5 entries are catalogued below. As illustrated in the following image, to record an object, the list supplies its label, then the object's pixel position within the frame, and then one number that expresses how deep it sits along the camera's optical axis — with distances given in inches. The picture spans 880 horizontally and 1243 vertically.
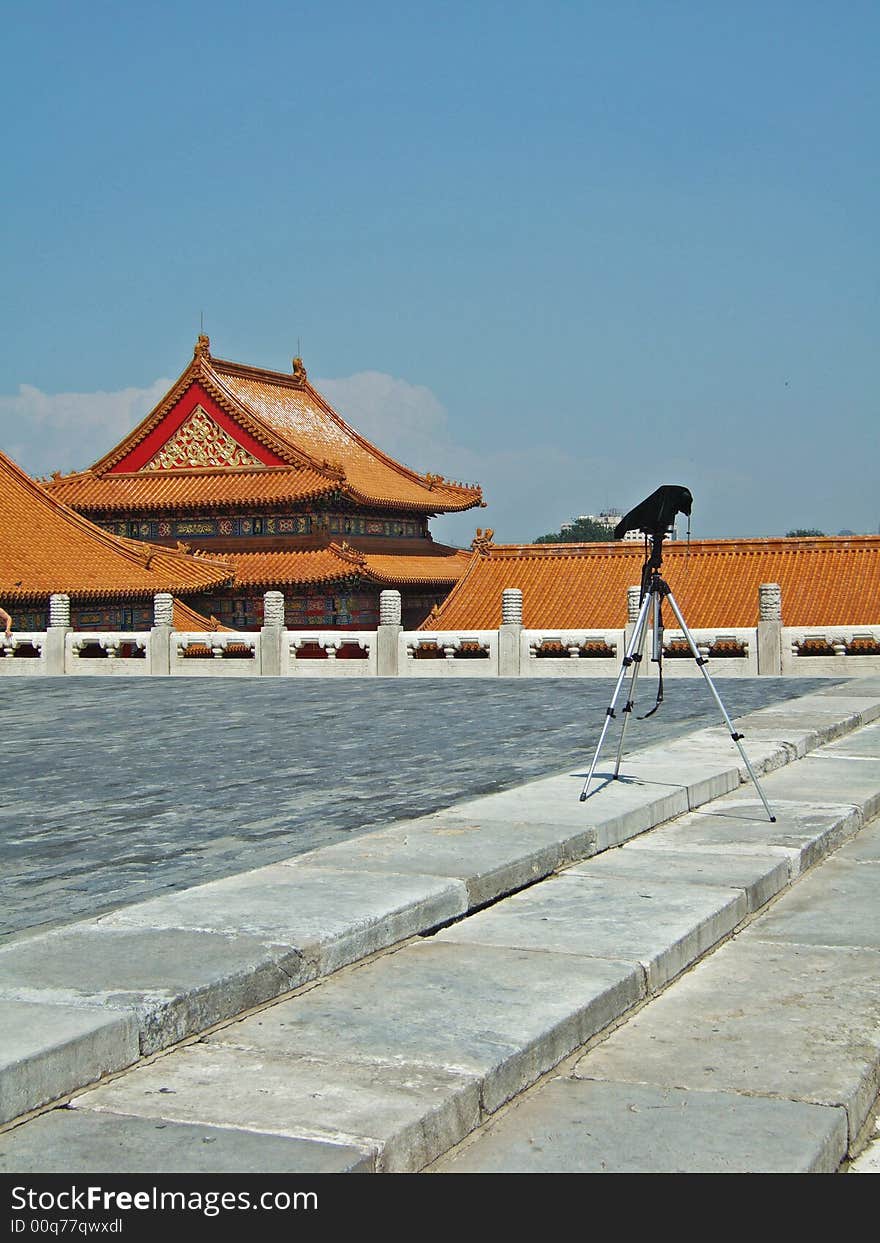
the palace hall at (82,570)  1279.5
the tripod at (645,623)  323.6
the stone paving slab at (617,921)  209.5
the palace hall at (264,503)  1590.8
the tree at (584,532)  6136.8
